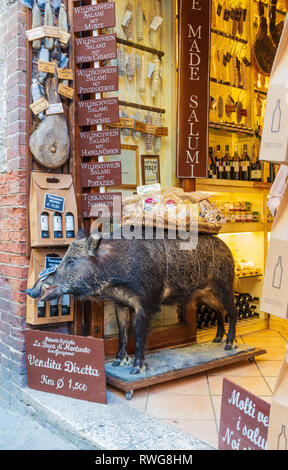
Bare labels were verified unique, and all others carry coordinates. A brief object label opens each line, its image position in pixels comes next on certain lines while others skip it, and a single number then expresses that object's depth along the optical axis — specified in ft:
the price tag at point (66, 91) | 11.00
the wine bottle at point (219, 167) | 17.43
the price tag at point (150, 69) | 13.39
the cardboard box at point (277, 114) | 5.17
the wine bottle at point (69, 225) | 11.10
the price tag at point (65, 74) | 10.99
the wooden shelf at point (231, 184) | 15.16
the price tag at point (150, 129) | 13.26
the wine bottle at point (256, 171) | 17.70
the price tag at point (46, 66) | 10.67
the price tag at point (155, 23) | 13.38
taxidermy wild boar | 10.14
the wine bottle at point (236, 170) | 17.67
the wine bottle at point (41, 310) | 10.72
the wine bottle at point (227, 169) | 17.54
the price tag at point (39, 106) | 10.67
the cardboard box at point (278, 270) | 5.28
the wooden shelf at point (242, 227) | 16.06
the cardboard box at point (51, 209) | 10.62
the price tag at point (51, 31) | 10.66
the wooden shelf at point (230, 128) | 16.16
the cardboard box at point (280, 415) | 5.26
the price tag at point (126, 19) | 12.73
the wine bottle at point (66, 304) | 11.19
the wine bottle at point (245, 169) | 17.76
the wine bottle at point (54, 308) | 10.96
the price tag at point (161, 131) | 13.51
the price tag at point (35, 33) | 10.60
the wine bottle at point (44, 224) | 10.65
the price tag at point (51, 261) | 10.91
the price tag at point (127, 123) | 12.62
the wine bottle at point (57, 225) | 10.87
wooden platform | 10.33
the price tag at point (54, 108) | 10.83
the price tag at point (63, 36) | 10.92
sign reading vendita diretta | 9.80
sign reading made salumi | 13.29
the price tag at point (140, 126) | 12.99
